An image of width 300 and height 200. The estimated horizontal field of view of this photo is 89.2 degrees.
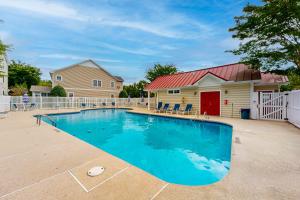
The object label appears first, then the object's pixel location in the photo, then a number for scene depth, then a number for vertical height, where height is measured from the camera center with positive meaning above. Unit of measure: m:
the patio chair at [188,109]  13.73 -1.02
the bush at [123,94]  28.17 +0.75
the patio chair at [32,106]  16.10 -0.81
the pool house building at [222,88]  11.19 +0.81
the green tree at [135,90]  31.02 +1.64
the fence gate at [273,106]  9.29 -0.53
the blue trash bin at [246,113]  10.76 -1.10
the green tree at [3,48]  10.70 +3.64
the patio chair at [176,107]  14.49 -0.93
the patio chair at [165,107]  15.43 -0.94
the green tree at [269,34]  8.55 +4.02
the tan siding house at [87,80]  23.31 +3.00
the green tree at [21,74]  31.00 +5.15
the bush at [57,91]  20.65 +0.95
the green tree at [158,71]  33.06 +5.96
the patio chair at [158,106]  15.89 -0.92
